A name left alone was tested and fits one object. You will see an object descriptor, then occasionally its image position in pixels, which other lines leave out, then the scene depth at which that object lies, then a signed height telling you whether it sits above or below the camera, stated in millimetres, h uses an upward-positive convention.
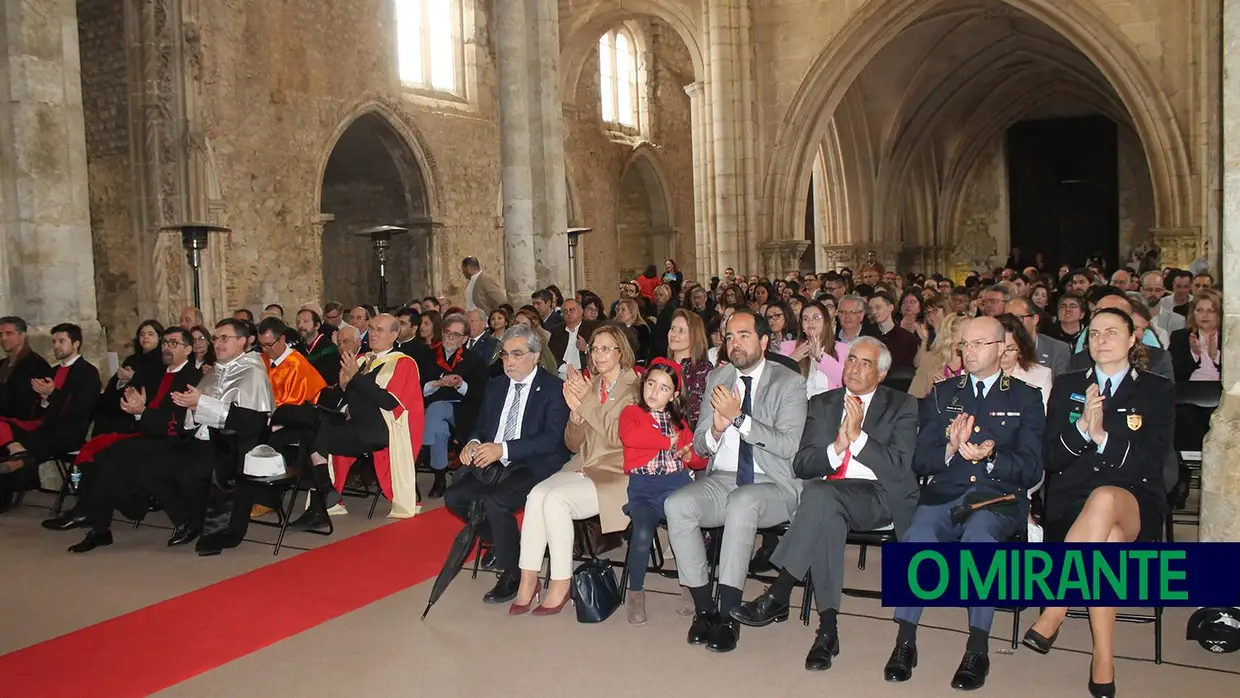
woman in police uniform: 4215 -620
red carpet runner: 4586 -1441
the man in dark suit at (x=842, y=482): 4516 -774
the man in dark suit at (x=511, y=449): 5500 -705
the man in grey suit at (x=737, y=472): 4738 -778
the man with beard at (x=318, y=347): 8508 -224
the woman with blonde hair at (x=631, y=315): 9711 -43
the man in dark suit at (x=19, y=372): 7992 -328
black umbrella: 5070 -1123
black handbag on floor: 5035 -1313
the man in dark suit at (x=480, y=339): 9055 -205
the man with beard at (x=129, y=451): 6848 -809
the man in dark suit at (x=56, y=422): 7539 -668
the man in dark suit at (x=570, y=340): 9688 -249
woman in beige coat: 5203 -827
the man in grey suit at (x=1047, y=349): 6582 -305
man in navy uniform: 4305 -640
